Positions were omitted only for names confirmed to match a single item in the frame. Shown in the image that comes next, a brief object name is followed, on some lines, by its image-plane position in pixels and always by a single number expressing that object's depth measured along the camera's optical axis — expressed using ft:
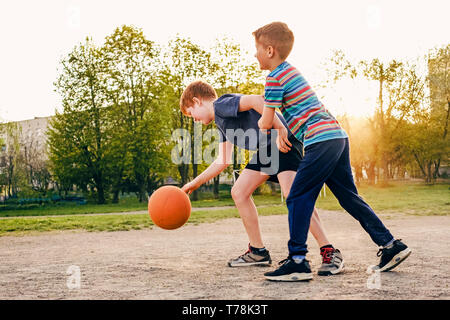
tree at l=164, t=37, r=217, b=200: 105.60
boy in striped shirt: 12.14
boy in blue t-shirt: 13.57
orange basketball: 15.05
